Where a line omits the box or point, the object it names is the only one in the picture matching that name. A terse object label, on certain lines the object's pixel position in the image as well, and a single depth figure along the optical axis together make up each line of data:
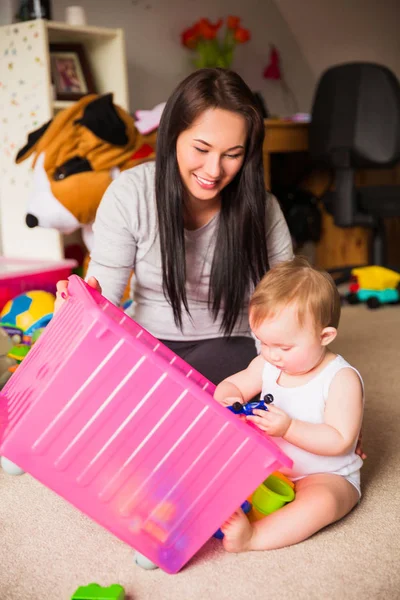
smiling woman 1.15
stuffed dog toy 1.97
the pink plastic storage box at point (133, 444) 0.78
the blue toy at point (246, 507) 1.00
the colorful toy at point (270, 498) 0.99
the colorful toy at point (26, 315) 1.84
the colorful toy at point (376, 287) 2.53
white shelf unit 2.18
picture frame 2.33
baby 0.93
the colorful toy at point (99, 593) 0.80
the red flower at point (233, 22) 2.97
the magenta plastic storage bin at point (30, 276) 2.05
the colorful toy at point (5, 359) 1.53
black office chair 2.51
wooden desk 3.20
